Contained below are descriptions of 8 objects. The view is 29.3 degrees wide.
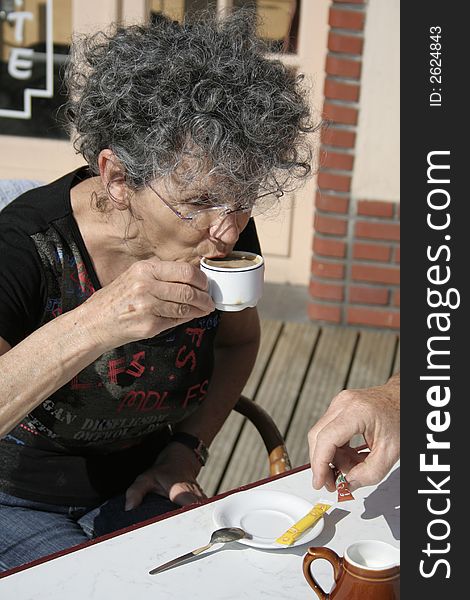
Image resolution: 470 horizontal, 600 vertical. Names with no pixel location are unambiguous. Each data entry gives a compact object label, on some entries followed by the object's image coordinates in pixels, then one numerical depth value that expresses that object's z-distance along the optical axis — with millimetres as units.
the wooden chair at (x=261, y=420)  2031
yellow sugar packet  1482
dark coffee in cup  1696
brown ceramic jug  1185
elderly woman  1568
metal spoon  1409
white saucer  1507
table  1355
